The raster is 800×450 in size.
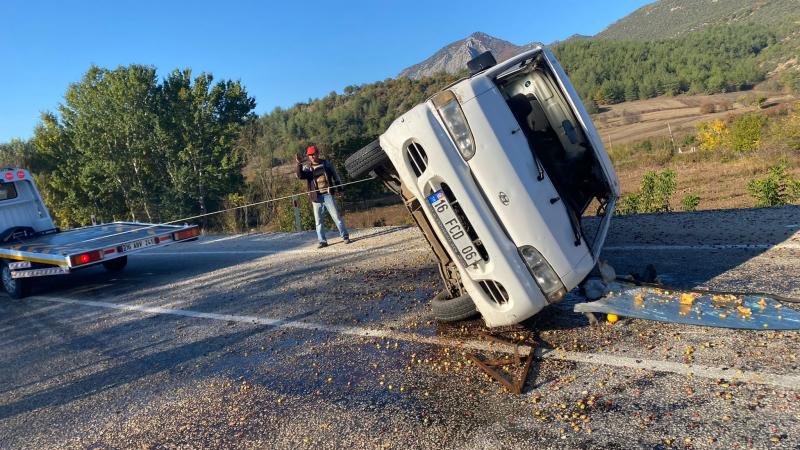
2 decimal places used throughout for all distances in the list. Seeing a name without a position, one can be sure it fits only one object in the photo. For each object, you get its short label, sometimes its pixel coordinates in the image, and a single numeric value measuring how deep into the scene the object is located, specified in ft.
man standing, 32.32
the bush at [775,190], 35.24
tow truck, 27.66
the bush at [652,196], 44.19
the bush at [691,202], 39.82
